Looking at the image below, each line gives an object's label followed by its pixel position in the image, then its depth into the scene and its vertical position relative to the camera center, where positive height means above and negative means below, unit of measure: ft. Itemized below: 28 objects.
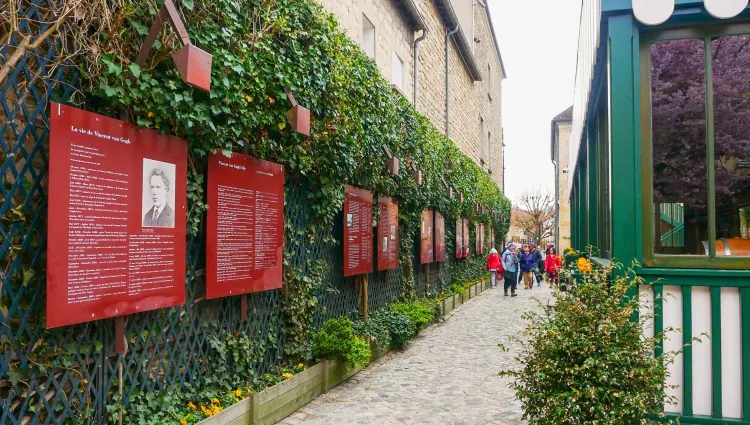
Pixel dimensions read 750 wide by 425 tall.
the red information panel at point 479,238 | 62.49 -0.10
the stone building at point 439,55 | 35.50 +14.90
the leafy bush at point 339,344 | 20.72 -3.92
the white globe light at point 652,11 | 12.61 +5.02
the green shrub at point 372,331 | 25.59 -4.30
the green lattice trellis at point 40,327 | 10.24 -1.90
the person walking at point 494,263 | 66.13 -2.98
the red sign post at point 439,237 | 42.27 -0.01
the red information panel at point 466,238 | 54.03 -0.09
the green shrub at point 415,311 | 31.30 -4.15
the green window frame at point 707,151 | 12.75 +1.96
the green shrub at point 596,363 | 11.52 -2.59
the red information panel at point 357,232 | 25.16 +0.21
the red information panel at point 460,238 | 50.34 -0.09
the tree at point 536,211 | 196.46 +9.29
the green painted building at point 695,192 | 12.66 +1.06
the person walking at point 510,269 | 56.90 -3.15
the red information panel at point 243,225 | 15.55 +0.31
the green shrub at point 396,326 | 28.09 -4.40
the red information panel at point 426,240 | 38.37 -0.21
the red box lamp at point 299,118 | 17.56 +3.62
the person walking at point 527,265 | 66.80 -3.24
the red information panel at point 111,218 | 10.67 +0.35
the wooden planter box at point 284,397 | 15.29 -4.91
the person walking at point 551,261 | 58.24 -2.47
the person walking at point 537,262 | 69.65 -3.06
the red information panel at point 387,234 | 29.86 +0.14
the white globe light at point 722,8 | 12.41 +4.97
